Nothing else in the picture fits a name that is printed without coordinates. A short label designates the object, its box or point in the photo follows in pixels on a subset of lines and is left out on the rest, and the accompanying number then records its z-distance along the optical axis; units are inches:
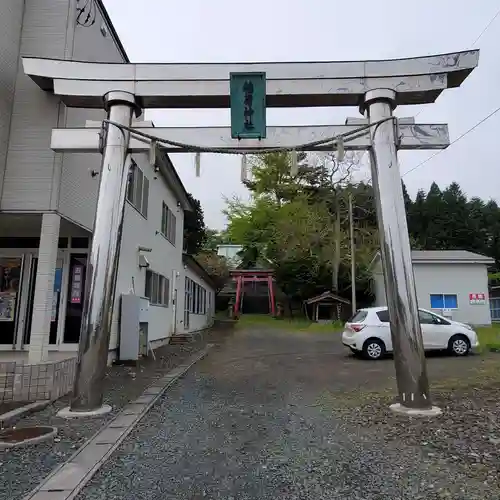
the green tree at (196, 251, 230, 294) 1502.2
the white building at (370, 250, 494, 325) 950.4
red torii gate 1476.4
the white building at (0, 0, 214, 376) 286.5
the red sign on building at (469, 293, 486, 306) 951.6
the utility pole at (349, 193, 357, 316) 1014.9
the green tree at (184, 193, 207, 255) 1513.3
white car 474.9
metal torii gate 243.4
